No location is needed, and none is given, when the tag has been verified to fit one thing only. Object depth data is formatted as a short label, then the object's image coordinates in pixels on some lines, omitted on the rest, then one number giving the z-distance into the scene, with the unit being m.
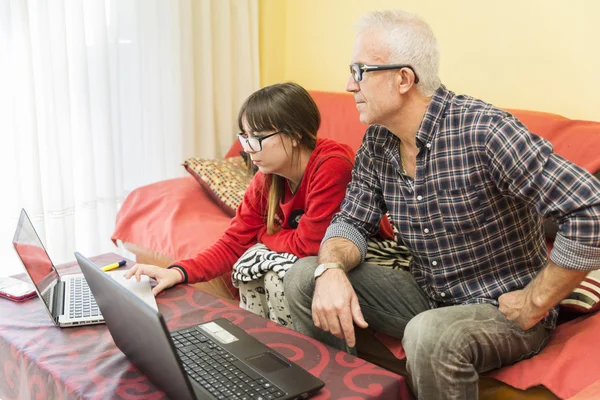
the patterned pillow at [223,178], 2.53
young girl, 1.84
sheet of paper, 1.58
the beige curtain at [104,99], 2.55
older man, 1.36
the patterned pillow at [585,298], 1.57
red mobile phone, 1.66
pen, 1.81
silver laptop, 1.51
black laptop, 1.04
